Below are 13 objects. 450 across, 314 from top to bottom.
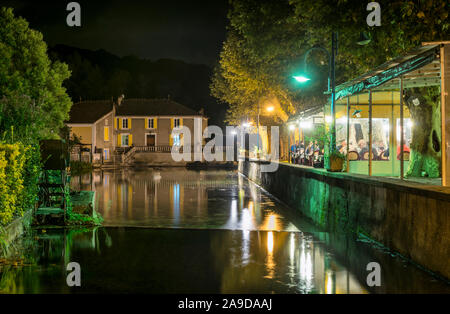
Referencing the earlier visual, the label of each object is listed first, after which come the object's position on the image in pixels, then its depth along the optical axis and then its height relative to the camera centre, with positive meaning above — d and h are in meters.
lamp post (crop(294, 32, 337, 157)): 16.23 +1.65
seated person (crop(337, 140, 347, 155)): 21.94 +0.31
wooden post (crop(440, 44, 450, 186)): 9.01 +0.88
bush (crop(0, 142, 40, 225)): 9.26 -0.48
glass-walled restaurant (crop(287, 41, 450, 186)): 11.98 +1.39
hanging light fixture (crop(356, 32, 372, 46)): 14.09 +3.14
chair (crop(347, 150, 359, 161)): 21.05 -0.07
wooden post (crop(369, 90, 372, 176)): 13.12 +0.64
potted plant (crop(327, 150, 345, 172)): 14.98 -0.25
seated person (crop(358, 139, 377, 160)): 21.29 +0.17
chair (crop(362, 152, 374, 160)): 21.25 -0.12
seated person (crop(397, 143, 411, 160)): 23.20 +0.23
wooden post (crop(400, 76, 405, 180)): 10.70 +0.73
